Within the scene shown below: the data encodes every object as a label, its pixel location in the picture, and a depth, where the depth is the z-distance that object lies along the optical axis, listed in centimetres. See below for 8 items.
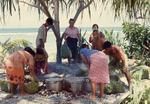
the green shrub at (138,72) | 536
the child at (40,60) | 1013
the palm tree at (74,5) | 1058
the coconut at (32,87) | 916
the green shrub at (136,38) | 1427
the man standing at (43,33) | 1078
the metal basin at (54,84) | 918
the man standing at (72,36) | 1152
